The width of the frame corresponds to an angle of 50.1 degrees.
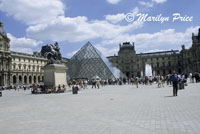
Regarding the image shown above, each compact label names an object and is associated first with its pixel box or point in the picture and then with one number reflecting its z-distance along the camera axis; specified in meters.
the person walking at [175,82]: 10.62
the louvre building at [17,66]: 56.16
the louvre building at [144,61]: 86.81
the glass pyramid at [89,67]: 37.47
